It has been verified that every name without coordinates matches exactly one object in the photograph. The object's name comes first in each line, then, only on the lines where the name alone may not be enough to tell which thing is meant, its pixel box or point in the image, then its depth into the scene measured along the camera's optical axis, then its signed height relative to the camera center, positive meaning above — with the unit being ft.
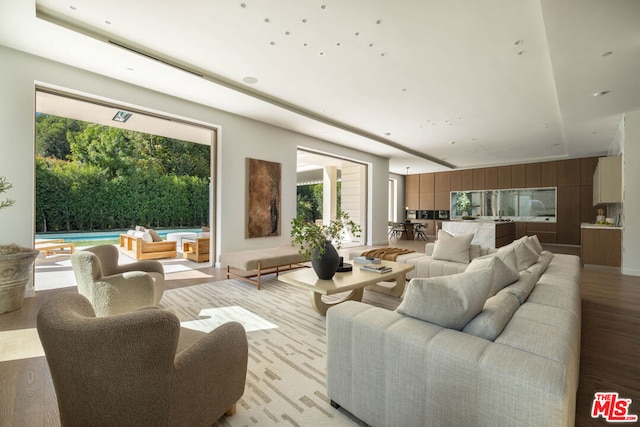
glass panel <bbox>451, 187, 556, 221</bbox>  34.04 +1.15
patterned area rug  5.43 -3.79
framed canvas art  20.30 +1.06
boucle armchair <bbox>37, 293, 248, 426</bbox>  3.24 -1.86
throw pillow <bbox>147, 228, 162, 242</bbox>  22.77 -1.95
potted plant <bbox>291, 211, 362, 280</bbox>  9.80 -1.28
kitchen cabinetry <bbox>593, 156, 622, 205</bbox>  19.24 +2.30
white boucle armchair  8.43 -2.30
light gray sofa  3.45 -2.09
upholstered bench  13.80 -2.42
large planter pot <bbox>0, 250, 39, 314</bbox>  10.24 -2.44
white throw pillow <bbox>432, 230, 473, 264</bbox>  13.58 -1.72
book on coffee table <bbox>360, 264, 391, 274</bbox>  10.98 -2.19
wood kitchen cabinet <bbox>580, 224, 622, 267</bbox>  18.89 -2.18
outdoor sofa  21.45 -2.64
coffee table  9.14 -2.33
